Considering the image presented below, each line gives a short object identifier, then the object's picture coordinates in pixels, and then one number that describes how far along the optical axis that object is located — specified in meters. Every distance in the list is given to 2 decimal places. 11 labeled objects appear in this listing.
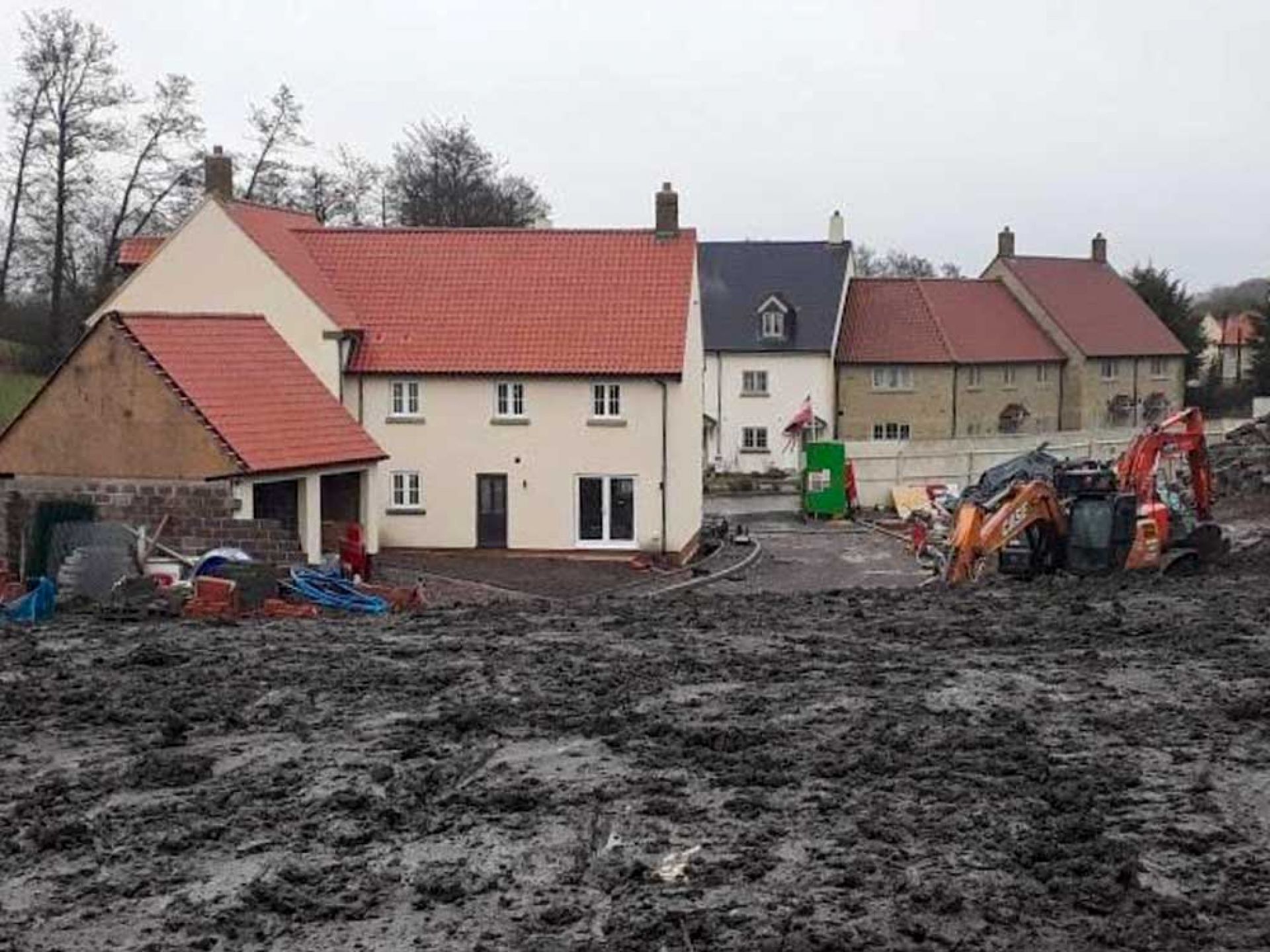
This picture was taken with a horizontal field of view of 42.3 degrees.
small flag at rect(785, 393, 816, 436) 56.09
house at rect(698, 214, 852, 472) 57.69
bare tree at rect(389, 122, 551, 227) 67.06
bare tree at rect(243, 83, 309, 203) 56.47
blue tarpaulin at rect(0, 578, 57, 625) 20.14
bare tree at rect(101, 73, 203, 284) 50.66
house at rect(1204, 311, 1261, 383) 77.50
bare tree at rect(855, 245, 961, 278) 116.31
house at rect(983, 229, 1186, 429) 63.44
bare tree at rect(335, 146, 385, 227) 66.38
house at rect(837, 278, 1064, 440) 58.56
